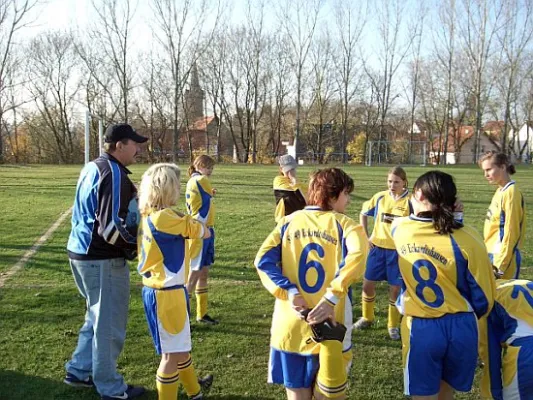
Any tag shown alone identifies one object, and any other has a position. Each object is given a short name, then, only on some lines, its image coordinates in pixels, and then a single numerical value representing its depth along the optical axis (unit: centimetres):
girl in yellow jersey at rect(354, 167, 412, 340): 524
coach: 357
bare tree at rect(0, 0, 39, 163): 3662
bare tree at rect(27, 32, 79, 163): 5322
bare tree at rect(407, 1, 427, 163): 5362
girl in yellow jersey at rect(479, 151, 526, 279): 459
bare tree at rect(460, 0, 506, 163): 4962
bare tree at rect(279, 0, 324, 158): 5059
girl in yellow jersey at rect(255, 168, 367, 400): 275
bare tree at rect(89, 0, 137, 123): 4603
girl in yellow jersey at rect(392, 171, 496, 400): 280
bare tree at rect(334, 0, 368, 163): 5322
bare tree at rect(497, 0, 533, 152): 5000
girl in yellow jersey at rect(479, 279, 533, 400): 287
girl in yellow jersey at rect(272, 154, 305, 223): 645
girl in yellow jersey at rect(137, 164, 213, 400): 344
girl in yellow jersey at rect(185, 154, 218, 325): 557
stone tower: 5303
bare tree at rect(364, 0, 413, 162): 5322
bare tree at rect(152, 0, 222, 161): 4603
